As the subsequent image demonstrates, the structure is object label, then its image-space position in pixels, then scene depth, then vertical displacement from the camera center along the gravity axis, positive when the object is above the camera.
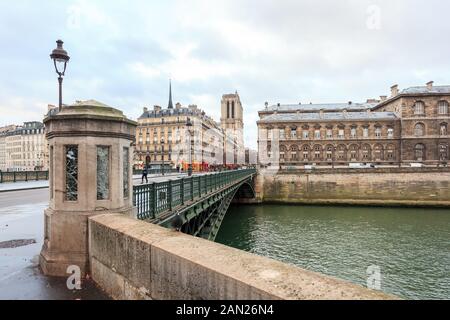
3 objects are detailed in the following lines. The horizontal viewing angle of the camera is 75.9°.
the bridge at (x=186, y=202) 6.82 -1.37
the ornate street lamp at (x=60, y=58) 8.68 +3.15
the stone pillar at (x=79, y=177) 4.12 -0.24
